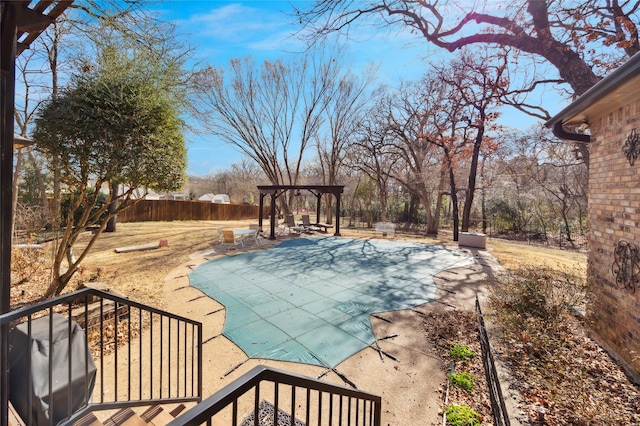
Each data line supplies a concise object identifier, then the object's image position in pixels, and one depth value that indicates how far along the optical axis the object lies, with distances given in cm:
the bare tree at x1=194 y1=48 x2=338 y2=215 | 1608
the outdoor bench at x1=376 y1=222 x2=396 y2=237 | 1555
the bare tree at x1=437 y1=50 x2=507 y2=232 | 1119
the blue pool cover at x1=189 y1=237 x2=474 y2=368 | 406
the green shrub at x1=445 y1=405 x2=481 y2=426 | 259
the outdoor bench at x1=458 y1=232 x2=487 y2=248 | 1121
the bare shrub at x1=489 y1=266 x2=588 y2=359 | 308
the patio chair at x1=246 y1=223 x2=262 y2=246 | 1202
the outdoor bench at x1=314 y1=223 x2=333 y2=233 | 1466
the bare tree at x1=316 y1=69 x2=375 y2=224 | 1800
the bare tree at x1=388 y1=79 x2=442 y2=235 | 1672
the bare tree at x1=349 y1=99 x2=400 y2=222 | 1839
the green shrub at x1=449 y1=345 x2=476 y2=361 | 368
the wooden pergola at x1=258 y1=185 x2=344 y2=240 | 1300
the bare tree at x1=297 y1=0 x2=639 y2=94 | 591
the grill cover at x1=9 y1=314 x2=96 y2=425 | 193
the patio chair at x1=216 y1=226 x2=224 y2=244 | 1142
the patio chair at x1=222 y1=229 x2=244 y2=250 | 1094
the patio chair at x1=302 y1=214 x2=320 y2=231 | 1529
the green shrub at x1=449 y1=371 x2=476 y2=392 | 310
